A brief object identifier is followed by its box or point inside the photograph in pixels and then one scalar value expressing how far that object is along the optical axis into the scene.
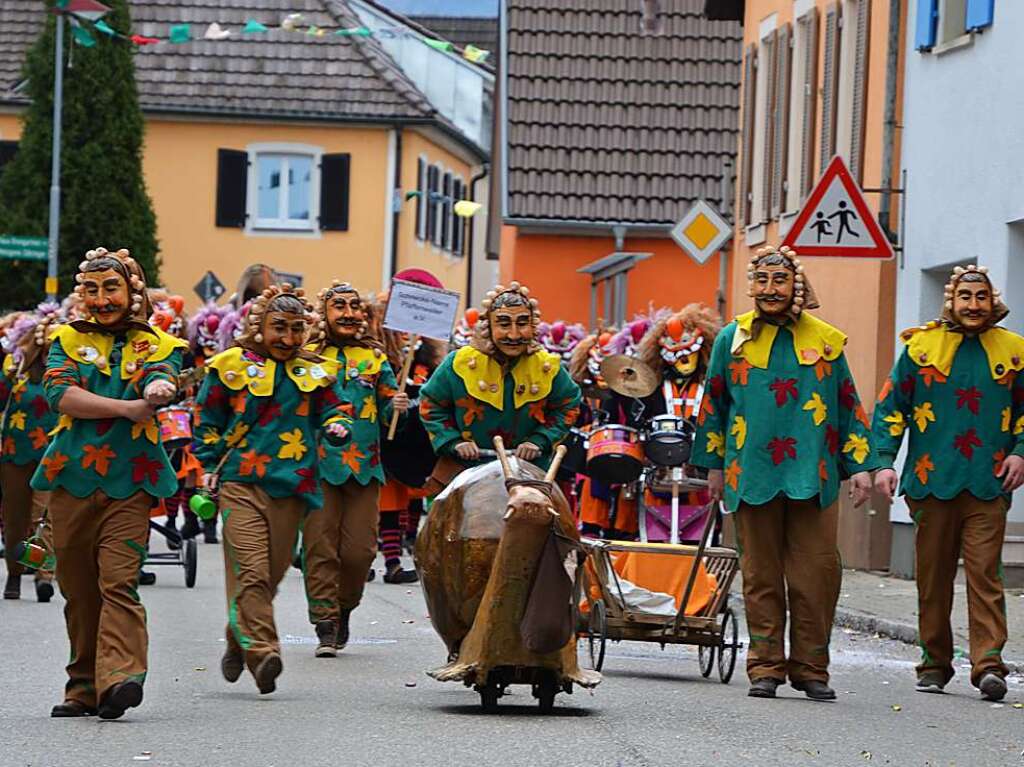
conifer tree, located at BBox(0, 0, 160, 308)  51.03
